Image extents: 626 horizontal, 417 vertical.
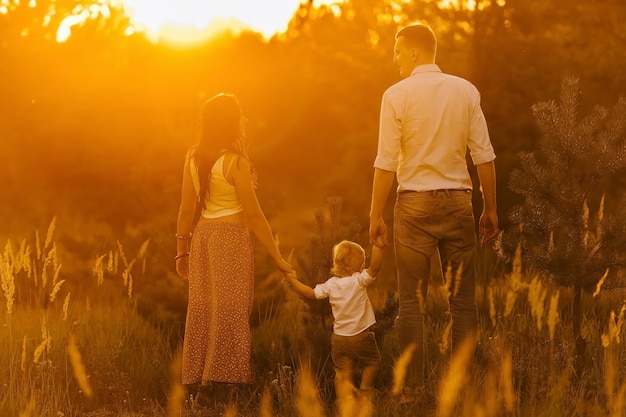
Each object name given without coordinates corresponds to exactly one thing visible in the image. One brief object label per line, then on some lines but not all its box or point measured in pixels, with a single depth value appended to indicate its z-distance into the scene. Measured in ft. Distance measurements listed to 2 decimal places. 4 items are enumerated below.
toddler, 34.26
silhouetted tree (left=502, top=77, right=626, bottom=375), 40.01
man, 32.37
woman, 34.86
